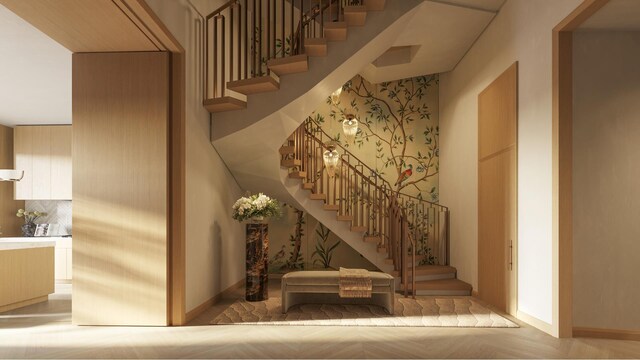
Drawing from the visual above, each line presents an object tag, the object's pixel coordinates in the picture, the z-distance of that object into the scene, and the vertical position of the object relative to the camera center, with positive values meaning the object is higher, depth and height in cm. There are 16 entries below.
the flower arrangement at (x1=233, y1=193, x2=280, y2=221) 673 -33
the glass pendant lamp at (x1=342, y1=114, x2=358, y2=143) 788 +87
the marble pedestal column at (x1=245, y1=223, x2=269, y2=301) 657 -105
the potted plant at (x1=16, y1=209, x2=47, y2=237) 934 -67
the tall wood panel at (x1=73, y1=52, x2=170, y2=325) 518 -4
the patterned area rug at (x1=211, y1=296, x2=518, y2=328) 532 -150
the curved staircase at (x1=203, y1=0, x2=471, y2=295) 602 +91
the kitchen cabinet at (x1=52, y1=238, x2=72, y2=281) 867 -137
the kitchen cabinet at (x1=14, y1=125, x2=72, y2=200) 930 +41
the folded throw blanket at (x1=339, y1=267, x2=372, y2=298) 571 -117
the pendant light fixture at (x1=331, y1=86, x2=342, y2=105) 764 +133
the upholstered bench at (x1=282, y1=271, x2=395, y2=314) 577 -117
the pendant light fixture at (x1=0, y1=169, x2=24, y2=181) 658 +14
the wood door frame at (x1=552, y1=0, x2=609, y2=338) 459 -4
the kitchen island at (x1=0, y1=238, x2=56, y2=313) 610 -112
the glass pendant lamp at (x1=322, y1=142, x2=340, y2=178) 764 +36
